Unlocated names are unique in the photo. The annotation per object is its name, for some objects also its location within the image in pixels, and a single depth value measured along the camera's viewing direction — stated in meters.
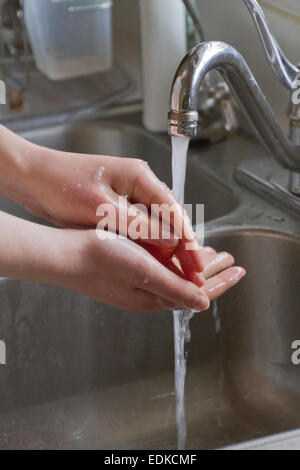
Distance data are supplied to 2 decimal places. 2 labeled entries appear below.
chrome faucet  1.45
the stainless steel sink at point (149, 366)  1.64
